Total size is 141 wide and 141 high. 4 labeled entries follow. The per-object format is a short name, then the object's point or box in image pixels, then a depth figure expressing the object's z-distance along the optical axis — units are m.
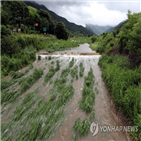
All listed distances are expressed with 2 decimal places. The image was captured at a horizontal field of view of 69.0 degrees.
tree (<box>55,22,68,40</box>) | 36.42
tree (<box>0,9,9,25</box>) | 15.41
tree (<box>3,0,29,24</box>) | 31.36
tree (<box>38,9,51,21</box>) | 43.79
